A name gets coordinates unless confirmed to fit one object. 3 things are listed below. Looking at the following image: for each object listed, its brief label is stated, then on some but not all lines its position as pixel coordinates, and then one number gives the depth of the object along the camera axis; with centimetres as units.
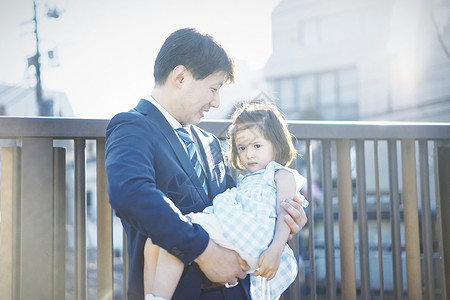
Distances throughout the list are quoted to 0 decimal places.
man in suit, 121
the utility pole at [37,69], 912
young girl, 135
